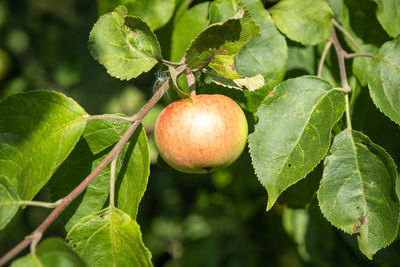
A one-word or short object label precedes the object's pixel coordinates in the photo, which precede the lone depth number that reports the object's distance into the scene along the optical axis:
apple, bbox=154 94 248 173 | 0.81
